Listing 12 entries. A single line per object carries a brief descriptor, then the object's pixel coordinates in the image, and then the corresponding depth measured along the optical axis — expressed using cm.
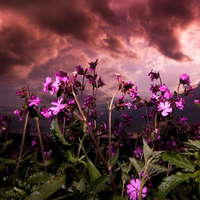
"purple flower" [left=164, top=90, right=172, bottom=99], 38
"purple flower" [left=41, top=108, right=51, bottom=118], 27
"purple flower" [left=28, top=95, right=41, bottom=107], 25
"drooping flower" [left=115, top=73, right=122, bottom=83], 22
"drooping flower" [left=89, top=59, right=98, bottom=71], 42
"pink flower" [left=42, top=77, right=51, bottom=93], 22
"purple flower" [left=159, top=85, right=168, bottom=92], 39
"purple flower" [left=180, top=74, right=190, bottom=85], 43
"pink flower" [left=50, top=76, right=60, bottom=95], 20
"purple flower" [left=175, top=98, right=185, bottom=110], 36
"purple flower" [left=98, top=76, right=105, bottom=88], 40
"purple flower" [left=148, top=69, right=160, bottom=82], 46
